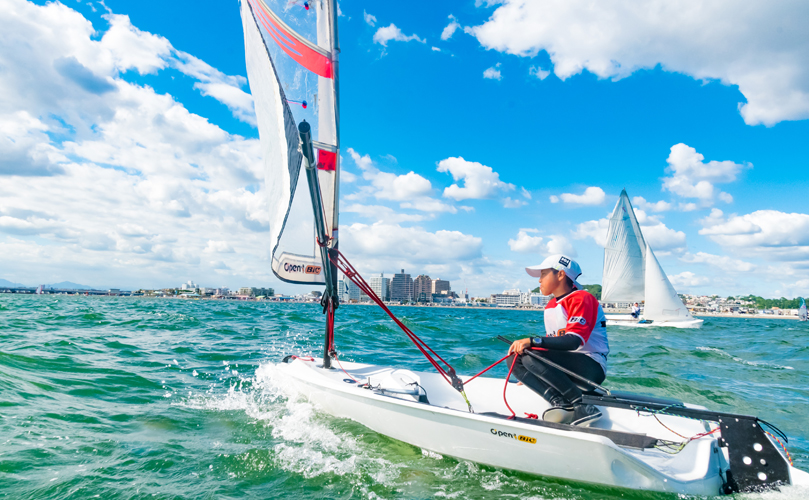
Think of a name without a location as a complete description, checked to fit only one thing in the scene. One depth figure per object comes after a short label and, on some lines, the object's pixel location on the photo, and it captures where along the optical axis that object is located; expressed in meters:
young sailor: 3.33
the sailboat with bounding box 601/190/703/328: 26.25
